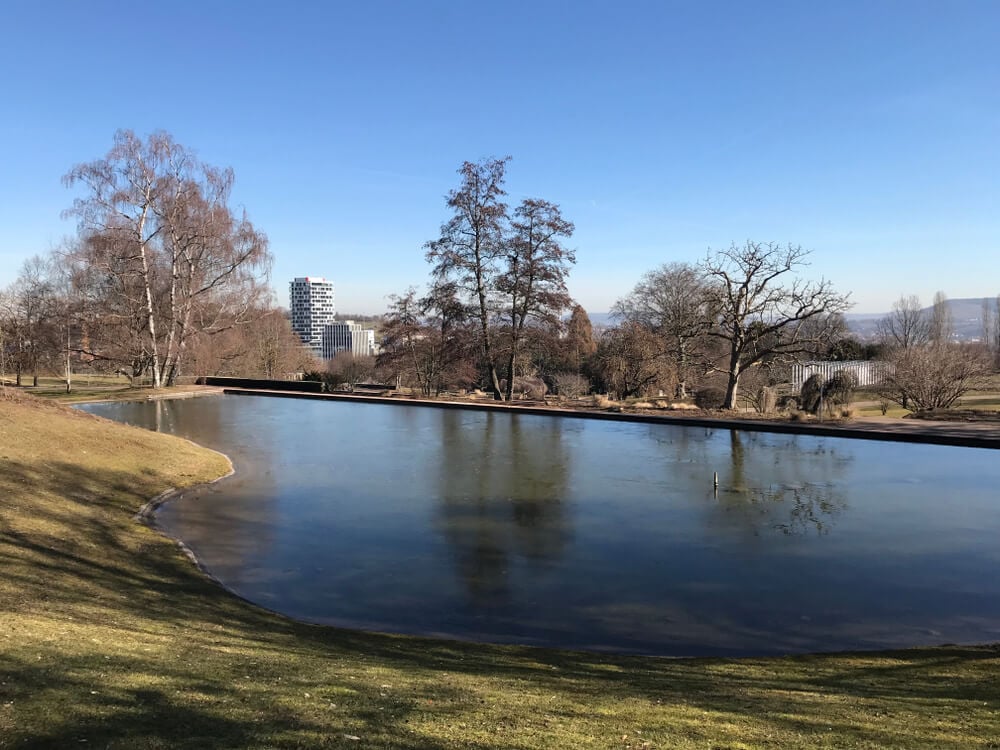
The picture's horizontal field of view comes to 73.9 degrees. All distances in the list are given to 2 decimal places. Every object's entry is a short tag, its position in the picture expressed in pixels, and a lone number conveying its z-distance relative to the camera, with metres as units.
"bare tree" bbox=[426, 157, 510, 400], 26.83
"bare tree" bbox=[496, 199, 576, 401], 26.36
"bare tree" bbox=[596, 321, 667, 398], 26.77
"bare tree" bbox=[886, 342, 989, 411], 21.12
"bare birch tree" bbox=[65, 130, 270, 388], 27.67
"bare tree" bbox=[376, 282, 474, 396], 27.47
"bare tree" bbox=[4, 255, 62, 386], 31.88
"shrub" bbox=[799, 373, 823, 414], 20.32
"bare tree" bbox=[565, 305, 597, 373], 25.77
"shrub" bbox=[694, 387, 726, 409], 22.27
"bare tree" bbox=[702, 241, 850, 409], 21.25
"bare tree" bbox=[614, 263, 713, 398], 29.05
